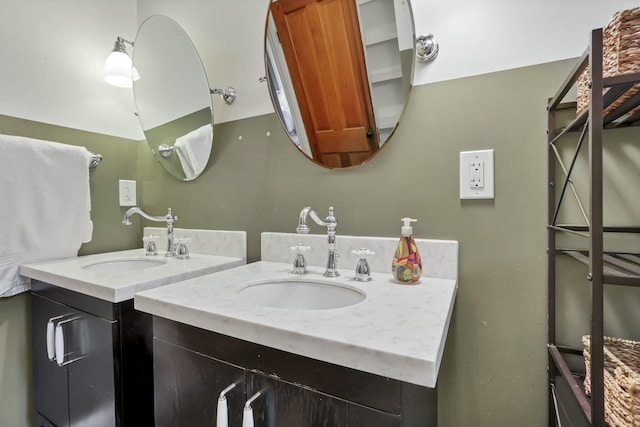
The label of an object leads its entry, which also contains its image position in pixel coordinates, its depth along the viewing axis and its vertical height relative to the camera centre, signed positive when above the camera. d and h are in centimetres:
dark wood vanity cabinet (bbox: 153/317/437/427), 47 -32
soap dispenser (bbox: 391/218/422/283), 79 -14
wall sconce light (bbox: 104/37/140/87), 133 +65
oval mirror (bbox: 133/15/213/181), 129 +51
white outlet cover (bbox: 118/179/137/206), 145 +9
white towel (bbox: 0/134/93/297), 104 +3
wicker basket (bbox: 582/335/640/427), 47 -30
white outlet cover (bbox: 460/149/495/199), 80 +8
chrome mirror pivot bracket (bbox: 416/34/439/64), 85 +45
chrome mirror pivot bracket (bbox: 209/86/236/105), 124 +48
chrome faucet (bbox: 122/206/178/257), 126 -10
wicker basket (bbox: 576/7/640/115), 52 +28
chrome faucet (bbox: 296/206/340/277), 90 -10
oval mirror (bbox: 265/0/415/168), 91 +44
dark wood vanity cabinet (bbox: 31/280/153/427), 79 -42
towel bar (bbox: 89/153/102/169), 132 +23
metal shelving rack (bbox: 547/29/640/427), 48 -5
